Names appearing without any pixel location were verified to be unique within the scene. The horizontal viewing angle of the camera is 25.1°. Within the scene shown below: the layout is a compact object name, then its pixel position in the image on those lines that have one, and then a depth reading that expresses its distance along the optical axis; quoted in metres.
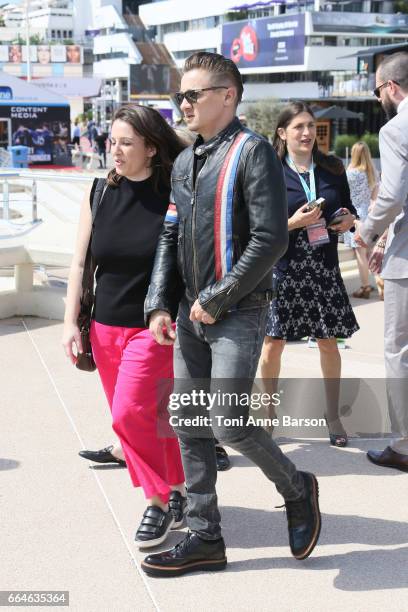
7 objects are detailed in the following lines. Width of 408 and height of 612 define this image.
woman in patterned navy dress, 4.89
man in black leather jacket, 3.24
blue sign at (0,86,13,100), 36.03
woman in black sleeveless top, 3.75
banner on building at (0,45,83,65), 97.06
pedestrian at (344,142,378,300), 9.80
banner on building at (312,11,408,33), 80.81
